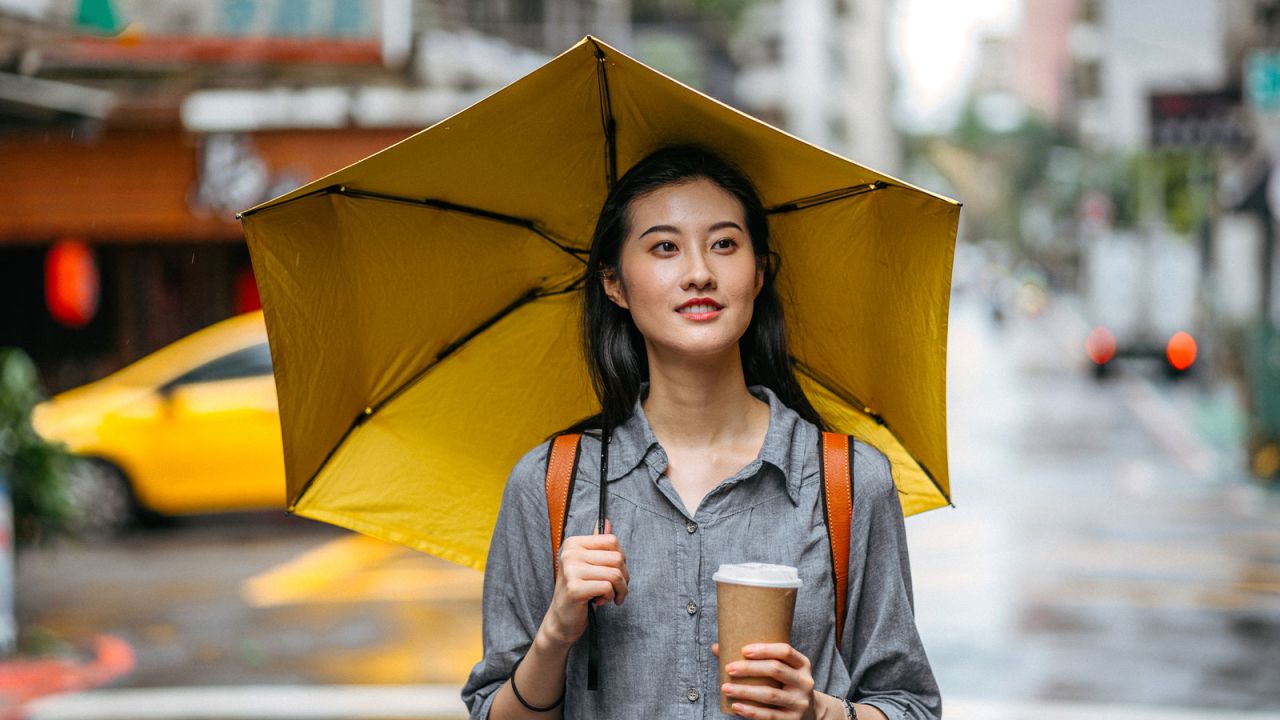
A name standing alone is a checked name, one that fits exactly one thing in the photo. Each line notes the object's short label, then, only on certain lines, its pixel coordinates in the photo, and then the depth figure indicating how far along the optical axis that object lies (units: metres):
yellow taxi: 13.34
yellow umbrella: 2.54
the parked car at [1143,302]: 31.27
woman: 2.28
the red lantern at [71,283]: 20.45
